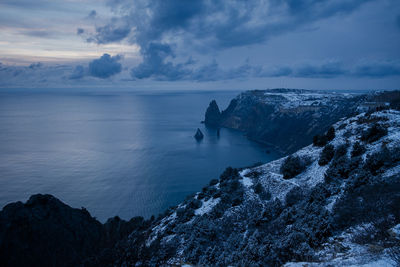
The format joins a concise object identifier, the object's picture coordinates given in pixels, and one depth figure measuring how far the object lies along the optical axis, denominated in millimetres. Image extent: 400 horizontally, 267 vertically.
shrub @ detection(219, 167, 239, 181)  28472
